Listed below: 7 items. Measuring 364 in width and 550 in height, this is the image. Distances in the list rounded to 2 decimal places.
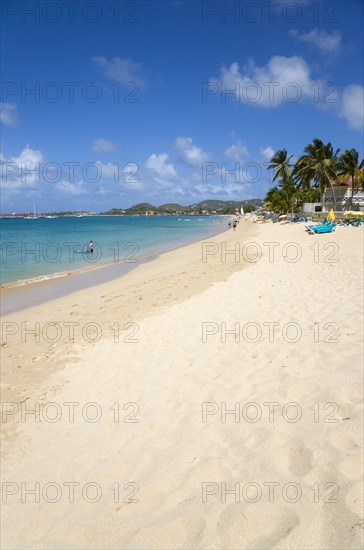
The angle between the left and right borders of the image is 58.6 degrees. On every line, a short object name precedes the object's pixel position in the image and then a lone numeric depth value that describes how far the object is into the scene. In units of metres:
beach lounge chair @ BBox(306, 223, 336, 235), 28.83
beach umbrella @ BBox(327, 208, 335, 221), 38.28
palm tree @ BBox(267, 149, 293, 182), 66.50
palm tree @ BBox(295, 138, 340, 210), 52.50
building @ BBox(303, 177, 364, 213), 58.09
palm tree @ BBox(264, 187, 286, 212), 59.42
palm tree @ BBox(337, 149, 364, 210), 52.94
